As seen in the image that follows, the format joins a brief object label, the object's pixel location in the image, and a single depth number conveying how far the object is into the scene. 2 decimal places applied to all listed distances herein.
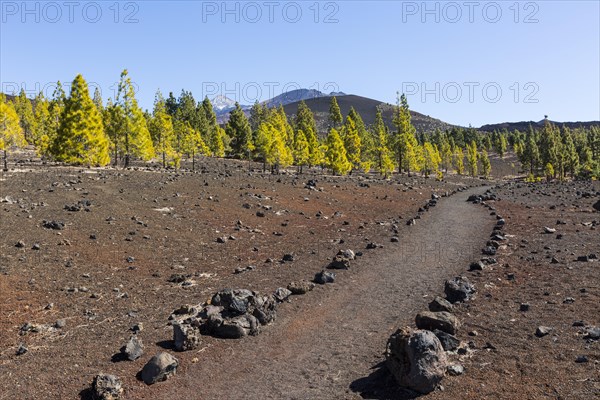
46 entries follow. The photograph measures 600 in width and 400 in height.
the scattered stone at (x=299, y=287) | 16.08
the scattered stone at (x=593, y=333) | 10.65
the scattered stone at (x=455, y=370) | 9.55
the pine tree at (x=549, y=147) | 113.19
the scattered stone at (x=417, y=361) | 8.98
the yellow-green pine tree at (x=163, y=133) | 60.59
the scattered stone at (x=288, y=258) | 21.36
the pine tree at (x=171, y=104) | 108.25
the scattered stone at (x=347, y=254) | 20.95
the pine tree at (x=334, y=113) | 120.00
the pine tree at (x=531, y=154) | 126.09
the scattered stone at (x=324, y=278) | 17.39
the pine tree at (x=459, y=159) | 140.23
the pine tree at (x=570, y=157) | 117.49
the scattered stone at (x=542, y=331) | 11.13
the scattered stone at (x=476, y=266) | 18.77
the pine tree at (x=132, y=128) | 52.72
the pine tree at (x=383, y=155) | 80.94
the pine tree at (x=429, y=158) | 99.44
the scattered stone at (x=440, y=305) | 13.21
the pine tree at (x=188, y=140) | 68.06
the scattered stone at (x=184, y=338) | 11.33
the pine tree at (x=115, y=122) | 52.38
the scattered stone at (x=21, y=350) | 11.12
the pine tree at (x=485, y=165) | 138.12
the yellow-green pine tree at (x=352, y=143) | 87.38
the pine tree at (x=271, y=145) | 69.38
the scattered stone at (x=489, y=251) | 21.36
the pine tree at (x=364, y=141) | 101.01
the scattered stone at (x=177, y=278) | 17.84
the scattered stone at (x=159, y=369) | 9.84
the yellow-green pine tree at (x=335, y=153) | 74.50
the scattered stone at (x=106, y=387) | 8.96
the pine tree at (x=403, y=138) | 85.50
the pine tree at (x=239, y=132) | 94.94
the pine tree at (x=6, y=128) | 42.22
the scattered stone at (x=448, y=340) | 10.65
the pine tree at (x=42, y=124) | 57.44
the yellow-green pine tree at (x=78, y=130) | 47.38
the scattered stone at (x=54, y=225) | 21.25
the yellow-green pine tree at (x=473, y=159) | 132.88
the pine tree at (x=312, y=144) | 83.06
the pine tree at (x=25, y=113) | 106.35
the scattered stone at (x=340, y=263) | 19.62
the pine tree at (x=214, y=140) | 97.38
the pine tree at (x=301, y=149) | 74.16
